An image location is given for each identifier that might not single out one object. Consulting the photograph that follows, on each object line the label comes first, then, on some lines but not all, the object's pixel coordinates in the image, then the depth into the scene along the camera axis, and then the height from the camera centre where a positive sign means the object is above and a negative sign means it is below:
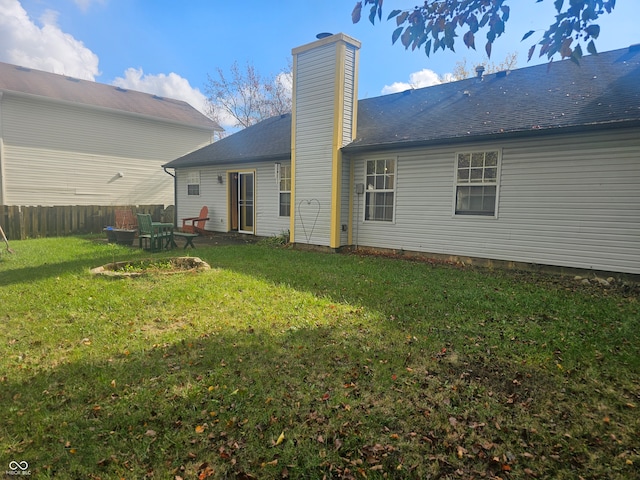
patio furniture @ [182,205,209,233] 13.39 -0.45
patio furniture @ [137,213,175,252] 9.58 -0.58
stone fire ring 6.35 -1.06
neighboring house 14.30 +2.95
